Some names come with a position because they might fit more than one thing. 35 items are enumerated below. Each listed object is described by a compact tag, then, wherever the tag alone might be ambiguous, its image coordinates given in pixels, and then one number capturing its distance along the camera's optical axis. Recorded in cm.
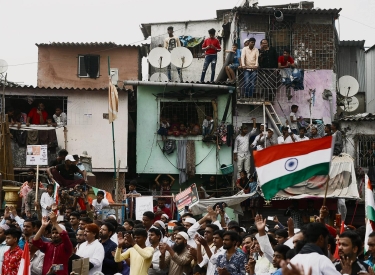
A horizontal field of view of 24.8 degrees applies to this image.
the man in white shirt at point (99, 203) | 2033
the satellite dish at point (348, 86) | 3023
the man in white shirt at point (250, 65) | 2805
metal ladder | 2810
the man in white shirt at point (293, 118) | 2859
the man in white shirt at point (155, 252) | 1262
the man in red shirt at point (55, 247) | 1155
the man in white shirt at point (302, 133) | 2578
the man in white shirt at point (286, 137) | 2636
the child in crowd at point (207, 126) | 2836
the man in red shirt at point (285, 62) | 2836
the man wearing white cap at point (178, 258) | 1243
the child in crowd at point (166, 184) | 2737
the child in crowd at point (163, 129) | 2862
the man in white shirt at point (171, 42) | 3225
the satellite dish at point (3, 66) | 3019
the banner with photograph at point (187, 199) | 1806
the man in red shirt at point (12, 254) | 1225
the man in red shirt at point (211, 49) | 2930
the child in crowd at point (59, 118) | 2827
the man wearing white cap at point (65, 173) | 2009
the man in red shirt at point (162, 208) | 2184
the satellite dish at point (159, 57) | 2988
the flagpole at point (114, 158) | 2691
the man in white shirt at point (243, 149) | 2766
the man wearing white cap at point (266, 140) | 2684
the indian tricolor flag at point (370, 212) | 1119
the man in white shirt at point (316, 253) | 768
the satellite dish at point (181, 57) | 2986
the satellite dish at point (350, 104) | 3078
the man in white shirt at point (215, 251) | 1130
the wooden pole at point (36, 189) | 1895
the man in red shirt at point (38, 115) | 2808
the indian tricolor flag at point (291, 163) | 1061
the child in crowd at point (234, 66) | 2841
